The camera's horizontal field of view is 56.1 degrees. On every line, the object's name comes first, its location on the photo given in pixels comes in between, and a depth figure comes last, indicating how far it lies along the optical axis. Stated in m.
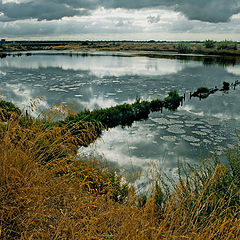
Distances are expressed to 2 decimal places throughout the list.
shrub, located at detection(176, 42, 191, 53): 111.25
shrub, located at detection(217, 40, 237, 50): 99.12
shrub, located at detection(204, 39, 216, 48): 113.56
